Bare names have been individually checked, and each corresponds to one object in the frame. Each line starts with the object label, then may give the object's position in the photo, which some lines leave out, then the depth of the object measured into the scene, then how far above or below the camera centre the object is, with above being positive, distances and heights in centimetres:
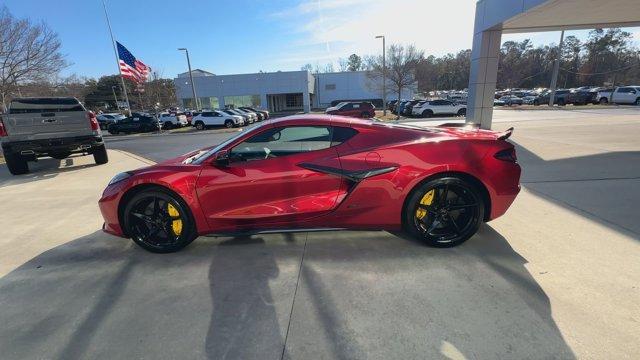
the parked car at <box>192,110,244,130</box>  2611 -205
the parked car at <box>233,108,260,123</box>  2952 -206
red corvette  323 -92
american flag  2049 +197
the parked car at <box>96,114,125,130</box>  3412 -208
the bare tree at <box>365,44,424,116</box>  3324 +173
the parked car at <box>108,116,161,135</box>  2656 -212
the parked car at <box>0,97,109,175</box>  774 -66
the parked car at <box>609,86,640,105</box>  2848 -190
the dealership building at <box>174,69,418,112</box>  4847 +28
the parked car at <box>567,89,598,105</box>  3216 -211
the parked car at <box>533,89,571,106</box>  3375 -226
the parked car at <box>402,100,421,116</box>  2734 -192
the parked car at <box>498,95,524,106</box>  3906 -262
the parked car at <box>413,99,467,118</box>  2612 -203
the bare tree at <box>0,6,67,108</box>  1345 +180
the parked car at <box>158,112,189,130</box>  2807 -206
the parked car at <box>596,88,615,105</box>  3169 -207
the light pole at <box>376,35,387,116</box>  2997 +324
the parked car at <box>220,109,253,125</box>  2699 -198
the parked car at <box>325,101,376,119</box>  2423 -167
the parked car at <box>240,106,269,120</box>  3401 -232
